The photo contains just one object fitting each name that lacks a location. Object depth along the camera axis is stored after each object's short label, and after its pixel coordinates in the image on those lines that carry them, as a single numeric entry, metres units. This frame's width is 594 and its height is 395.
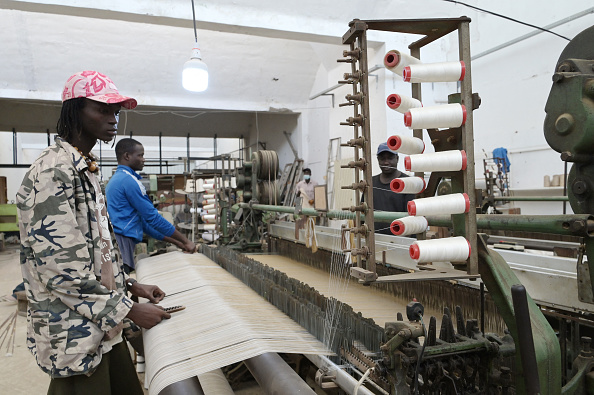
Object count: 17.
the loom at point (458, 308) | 1.05
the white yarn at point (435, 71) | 1.04
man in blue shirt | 3.09
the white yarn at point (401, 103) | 1.06
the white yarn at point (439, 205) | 1.02
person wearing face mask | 8.74
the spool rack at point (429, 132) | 1.06
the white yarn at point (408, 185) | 1.11
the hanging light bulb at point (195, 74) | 4.18
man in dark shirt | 3.40
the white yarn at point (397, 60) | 1.06
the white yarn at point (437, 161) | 1.03
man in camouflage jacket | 1.29
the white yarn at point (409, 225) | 1.09
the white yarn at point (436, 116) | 1.01
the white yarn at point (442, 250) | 1.01
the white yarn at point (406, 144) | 1.06
